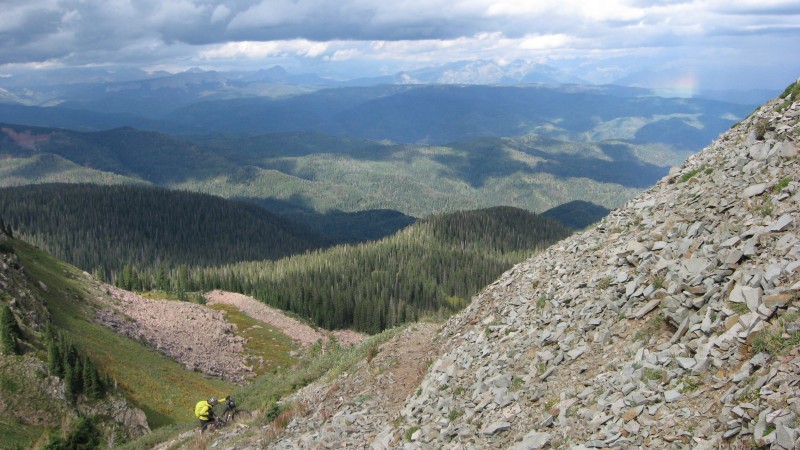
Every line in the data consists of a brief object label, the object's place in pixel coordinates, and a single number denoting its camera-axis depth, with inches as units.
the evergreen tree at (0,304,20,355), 2202.3
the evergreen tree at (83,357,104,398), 2231.8
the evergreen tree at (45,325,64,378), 2193.7
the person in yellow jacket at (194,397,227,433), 1314.0
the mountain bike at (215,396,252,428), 1336.4
